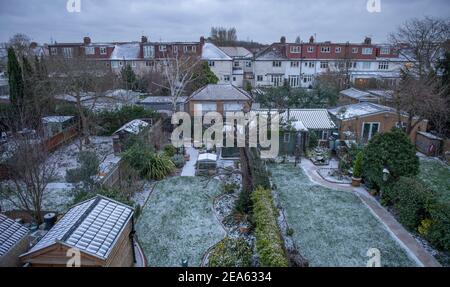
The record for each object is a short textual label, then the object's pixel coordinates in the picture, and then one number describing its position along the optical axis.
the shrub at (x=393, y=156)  11.15
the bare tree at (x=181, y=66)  26.67
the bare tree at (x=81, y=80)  18.25
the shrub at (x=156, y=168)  14.08
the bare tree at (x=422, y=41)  21.41
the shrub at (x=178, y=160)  15.86
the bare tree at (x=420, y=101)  17.08
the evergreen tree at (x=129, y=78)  30.35
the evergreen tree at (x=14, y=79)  18.45
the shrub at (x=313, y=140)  18.05
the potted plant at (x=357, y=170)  13.09
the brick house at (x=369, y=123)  18.80
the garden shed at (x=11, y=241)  6.36
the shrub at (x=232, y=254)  7.16
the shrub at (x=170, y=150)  17.11
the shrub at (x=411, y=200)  9.30
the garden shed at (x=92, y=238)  5.64
